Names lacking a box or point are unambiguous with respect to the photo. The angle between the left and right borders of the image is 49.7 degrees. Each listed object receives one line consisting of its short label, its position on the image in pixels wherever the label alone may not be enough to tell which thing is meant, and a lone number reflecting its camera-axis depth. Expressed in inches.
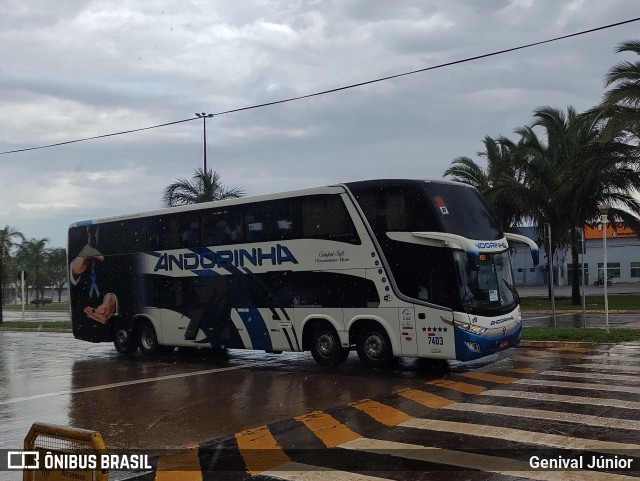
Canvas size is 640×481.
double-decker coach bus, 518.0
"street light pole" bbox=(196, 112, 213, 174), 1779.3
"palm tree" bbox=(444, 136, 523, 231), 1325.0
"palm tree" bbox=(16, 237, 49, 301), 2950.3
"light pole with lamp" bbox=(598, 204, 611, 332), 719.7
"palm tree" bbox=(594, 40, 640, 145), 900.6
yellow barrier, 179.0
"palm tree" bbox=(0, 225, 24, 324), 2180.1
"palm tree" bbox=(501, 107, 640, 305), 1176.2
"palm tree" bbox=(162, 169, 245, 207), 1366.9
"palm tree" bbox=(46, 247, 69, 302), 3241.4
